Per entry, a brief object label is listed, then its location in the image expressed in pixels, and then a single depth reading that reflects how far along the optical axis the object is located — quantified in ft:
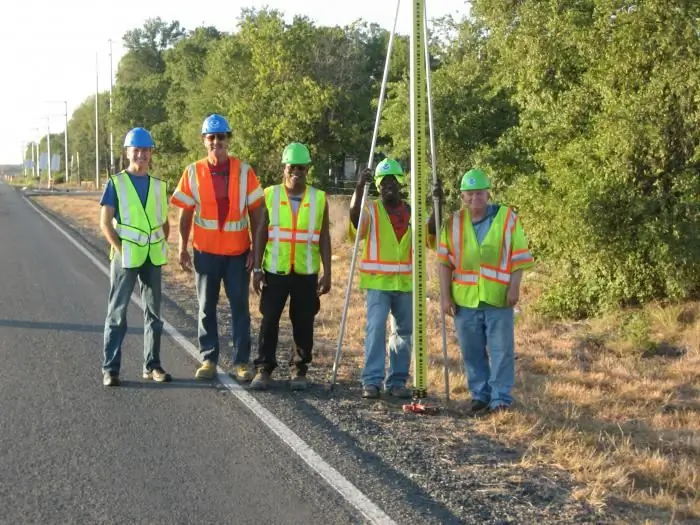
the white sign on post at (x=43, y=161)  361.63
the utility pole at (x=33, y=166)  430.94
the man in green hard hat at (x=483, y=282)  21.21
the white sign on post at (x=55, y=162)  275.90
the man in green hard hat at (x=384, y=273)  22.39
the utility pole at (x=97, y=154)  211.41
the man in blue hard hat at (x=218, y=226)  22.94
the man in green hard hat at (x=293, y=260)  22.57
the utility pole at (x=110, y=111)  198.00
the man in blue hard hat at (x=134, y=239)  22.65
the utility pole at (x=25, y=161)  458.78
